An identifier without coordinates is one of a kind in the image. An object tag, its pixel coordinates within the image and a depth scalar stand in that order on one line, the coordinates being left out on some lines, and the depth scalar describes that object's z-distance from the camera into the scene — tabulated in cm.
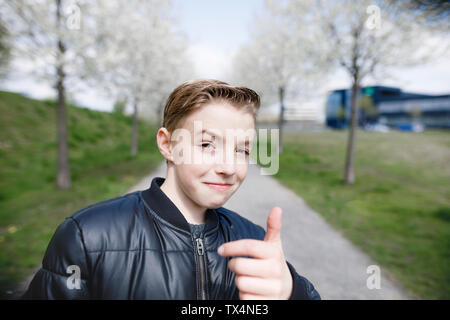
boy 92
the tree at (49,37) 557
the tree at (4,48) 539
